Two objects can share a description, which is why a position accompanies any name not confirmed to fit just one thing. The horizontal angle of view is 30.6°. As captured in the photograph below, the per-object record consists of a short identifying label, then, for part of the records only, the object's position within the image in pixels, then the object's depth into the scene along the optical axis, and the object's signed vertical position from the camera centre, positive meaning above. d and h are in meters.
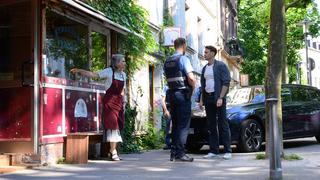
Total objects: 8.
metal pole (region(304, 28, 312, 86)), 31.33 +3.48
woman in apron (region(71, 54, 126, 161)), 10.68 +0.48
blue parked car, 12.40 +0.12
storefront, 9.70 +0.87
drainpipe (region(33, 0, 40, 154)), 9.59 +0.48
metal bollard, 7.12 -0.25
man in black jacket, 10.88 +0.45
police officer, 10.09 +0.52
